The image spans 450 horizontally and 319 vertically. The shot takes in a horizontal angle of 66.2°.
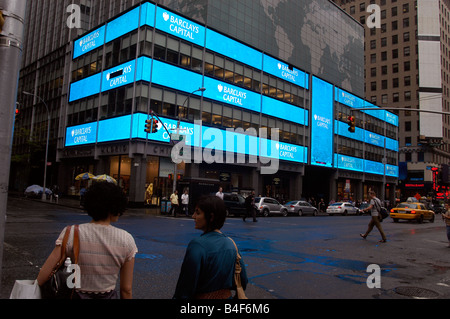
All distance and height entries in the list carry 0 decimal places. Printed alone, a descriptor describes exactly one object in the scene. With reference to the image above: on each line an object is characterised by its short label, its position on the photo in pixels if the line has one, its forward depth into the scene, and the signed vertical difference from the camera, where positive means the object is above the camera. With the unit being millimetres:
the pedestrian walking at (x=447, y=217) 11919 -692
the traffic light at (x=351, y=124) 18984 +3843
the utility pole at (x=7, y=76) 3594 +1112
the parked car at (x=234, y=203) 26031 -1086
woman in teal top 2637 -573
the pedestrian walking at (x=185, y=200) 24438 -941
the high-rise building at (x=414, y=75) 71562 +26467
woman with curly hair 2535 -519
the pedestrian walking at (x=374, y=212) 12833 -667
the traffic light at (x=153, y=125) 23516 +4157
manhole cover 5812 -1670
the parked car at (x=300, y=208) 31764 -1572
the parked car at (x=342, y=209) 36388 -1699
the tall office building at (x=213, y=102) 31266 +9470
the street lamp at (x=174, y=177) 25734 +670
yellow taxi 24969 -1244
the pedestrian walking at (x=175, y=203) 23347 -1118
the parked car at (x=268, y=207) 27953 -1392
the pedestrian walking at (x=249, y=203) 21303 -861
